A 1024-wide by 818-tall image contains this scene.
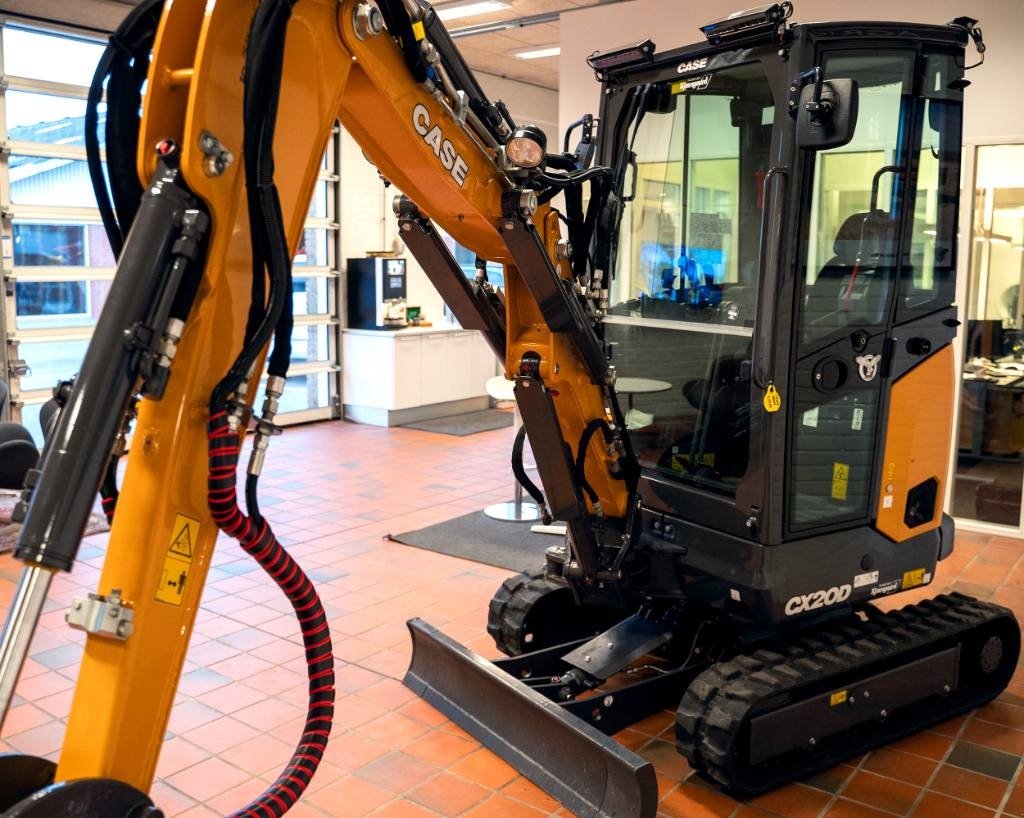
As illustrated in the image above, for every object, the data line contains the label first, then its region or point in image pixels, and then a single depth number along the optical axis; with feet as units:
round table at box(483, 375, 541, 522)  21.75
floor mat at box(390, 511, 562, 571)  18.84
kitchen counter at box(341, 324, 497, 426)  33.37
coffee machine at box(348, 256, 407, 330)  33.53
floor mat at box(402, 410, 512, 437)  32.78
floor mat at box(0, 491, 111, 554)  19.71
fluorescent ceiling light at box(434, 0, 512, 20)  27.42
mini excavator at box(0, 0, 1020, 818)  6.60
